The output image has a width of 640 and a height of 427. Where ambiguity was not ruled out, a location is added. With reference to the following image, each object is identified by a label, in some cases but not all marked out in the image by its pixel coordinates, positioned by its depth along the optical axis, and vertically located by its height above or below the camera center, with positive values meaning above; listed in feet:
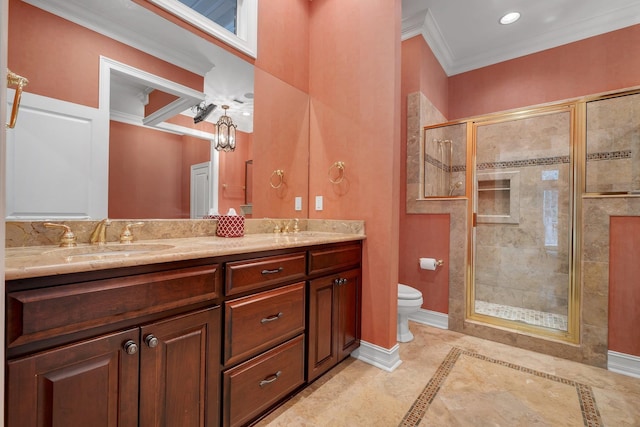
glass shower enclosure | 7.70 -0.16
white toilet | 7.25 -2.39
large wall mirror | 3.87 +1.38
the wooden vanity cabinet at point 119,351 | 2.39 -1.42
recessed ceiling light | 8.61 +6.25
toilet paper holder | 8.72 -1.51
